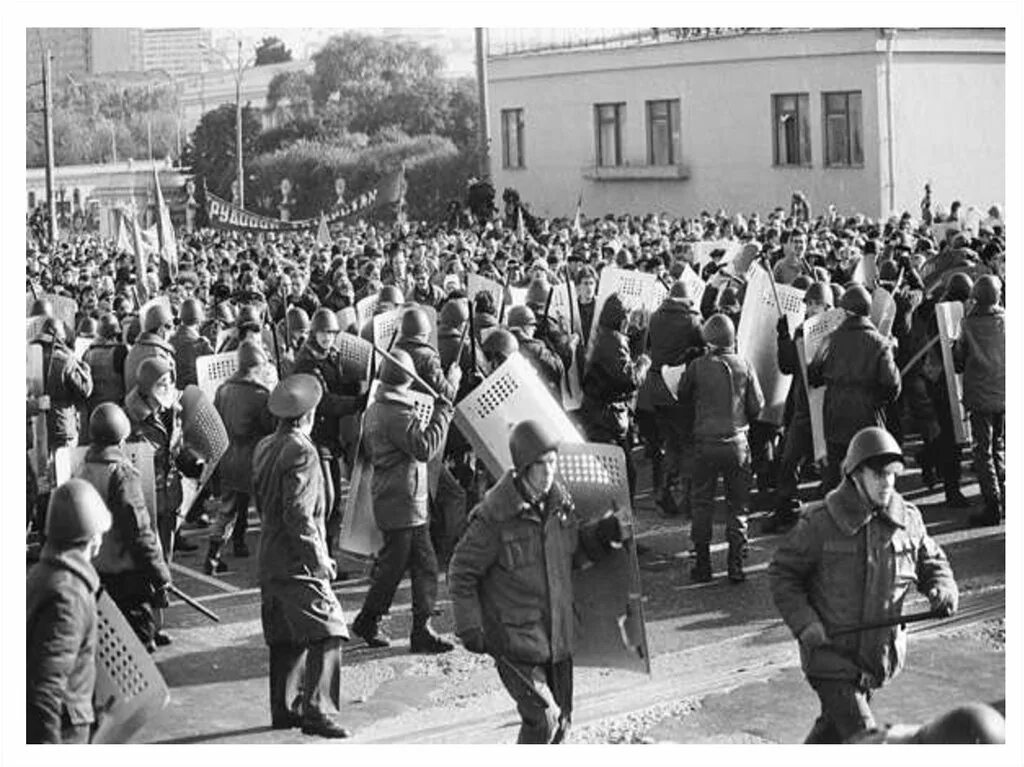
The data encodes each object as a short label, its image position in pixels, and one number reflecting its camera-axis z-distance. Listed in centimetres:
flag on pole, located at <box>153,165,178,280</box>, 2136
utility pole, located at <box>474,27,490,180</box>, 2563
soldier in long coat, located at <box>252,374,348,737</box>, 929
